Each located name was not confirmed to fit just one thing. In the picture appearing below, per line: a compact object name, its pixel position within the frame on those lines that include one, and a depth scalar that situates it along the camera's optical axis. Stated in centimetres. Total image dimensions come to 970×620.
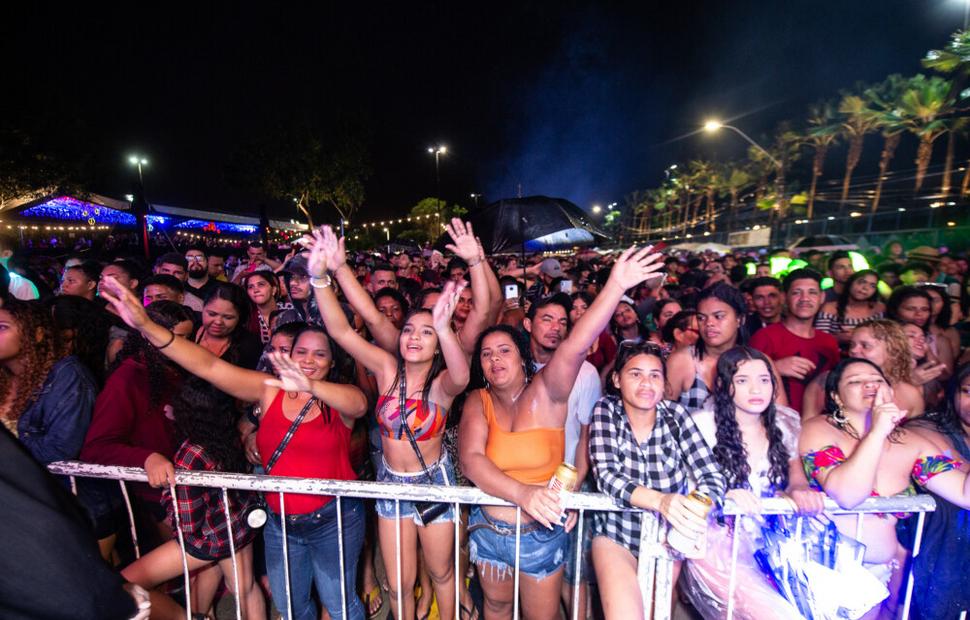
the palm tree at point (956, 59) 2014
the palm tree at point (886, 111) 3044
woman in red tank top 268
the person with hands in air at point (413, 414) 281
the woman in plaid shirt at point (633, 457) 236
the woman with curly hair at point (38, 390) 275
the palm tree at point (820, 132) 3634
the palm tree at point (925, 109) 2762
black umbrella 641
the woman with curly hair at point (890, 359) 329
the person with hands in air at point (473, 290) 321
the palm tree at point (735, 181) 6104
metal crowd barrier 224
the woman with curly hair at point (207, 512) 264
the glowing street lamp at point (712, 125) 1468
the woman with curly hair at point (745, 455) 244
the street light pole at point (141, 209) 1268
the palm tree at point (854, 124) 3309
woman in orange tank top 263
